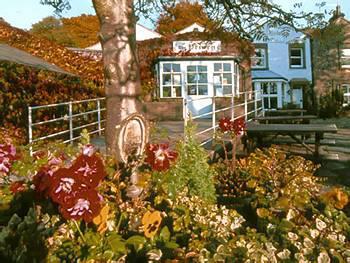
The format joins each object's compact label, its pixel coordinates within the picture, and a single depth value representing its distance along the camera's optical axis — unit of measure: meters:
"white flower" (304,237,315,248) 2.39
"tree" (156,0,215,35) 7.50
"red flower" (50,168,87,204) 2.09
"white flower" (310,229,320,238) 2.55
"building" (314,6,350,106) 37.78
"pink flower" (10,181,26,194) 2.90
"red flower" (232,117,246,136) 6.66
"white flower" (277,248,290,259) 2.30
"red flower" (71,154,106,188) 2.14
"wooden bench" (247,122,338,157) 10.59
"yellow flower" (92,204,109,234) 2.46
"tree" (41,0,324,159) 3.94
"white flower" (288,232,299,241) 2.48
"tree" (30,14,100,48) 50.94
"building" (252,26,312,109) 36.31
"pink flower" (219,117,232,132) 6.70
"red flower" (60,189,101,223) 2.09
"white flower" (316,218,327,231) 2.65
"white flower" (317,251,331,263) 2.21
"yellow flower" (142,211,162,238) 2.58
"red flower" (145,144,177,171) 3.26
